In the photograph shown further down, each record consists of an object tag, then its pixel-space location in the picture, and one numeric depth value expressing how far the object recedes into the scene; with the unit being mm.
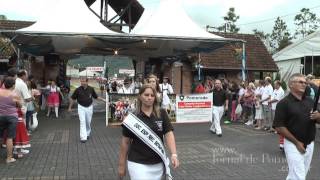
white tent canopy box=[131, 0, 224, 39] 12102
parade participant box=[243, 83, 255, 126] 11886
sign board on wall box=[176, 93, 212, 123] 11542
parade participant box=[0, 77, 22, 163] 6296
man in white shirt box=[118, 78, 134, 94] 11872
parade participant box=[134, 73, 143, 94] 12771
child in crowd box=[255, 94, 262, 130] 10907
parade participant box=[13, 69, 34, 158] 6841
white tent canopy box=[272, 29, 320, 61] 16829
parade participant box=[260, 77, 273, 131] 10493
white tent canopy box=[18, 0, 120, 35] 11389
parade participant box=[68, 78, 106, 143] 8394
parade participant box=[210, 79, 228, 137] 9438
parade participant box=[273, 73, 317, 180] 3734
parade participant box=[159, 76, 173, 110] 10913
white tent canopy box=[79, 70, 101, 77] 49632
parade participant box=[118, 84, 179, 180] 3168
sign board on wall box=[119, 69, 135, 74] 36598
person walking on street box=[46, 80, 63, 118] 13905
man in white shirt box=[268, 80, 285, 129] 9718
